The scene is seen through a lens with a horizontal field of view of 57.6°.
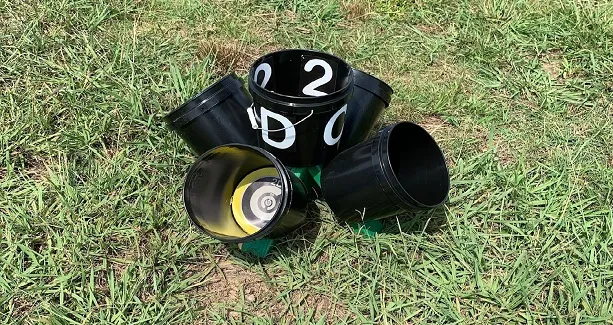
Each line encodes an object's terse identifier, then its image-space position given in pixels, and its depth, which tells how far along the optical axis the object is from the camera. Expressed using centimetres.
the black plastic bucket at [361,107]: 210
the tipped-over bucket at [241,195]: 177
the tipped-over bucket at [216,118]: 197
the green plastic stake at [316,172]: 203
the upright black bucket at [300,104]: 175
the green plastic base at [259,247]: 196
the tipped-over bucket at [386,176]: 176
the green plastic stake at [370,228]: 202
